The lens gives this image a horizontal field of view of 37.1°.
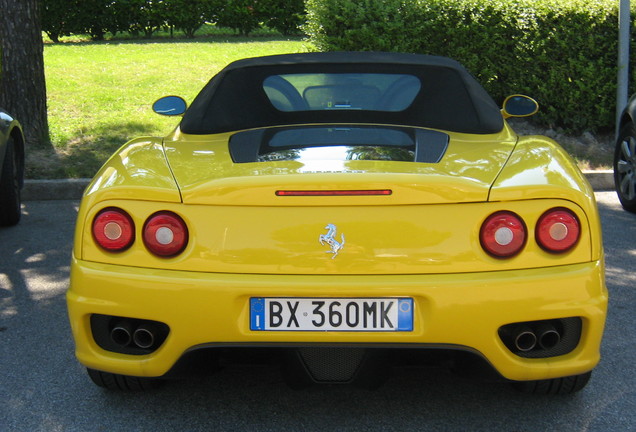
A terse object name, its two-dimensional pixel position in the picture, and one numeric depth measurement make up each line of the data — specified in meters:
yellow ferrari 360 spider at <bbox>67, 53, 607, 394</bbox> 3.12
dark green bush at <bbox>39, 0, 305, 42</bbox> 20.78
